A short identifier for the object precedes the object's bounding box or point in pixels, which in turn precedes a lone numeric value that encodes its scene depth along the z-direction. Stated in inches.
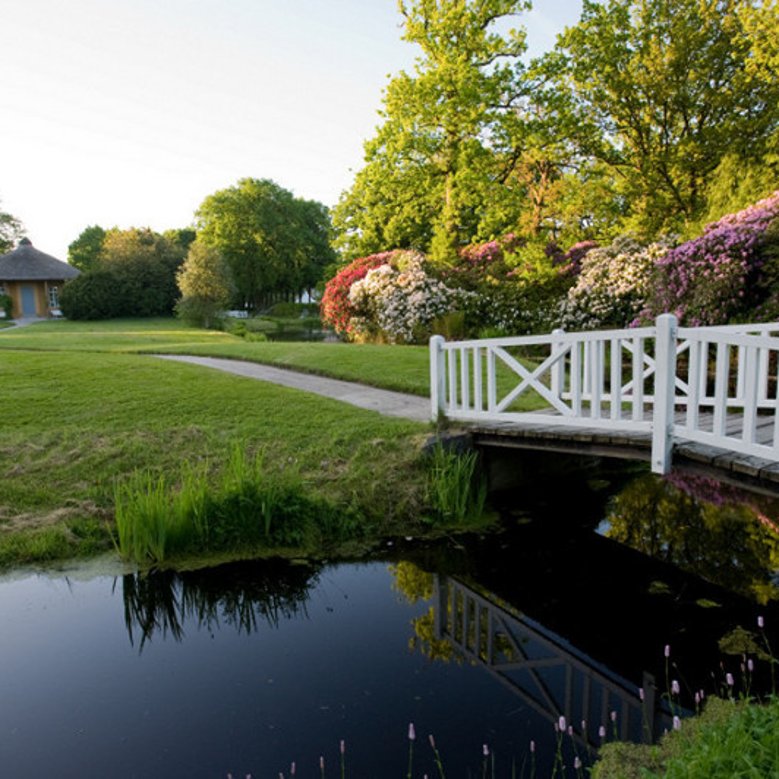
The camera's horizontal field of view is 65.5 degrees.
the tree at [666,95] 650.2
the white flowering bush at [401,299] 638.5
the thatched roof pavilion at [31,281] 1445.6
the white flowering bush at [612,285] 544.7
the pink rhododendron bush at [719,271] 350.3
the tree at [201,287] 1119.0
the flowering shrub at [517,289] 624.1
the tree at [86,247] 2209.2
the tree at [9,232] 1673.2
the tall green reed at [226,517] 187.6
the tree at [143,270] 1368.1
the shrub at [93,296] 1280.8
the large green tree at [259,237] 1768.0
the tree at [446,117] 669.3
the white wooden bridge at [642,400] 161.7
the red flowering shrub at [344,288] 754.2
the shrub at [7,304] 1393.9
